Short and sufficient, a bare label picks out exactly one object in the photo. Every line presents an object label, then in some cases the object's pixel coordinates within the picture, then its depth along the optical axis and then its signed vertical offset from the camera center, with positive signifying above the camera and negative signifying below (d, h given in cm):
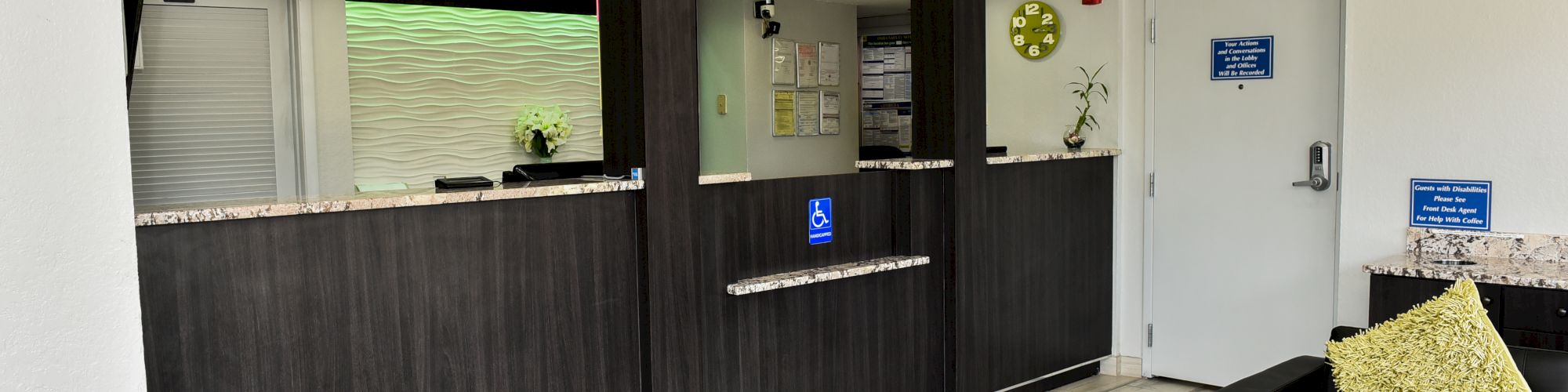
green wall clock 516 +50
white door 449 -29
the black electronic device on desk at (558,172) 334 -10
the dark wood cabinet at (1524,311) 332 -57
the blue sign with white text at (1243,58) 459 +31
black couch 242 -61
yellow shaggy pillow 214 -45
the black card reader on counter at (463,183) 293 -10
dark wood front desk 251 -43
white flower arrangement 616 +9
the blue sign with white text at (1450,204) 387 -27
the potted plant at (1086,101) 500 +15
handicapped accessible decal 377 -29
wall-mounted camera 640 +74
